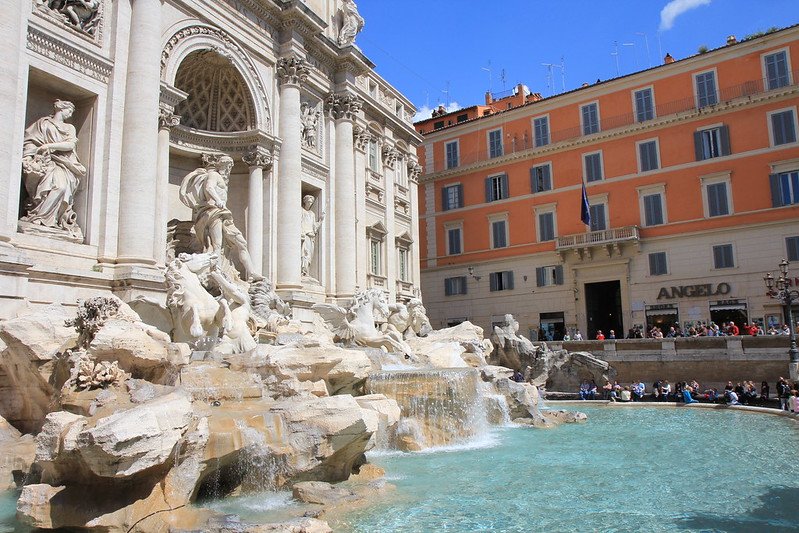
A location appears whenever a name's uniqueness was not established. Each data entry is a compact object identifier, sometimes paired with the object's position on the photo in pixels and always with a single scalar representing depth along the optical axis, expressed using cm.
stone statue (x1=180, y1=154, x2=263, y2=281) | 1577
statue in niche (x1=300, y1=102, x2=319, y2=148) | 2044
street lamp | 1738
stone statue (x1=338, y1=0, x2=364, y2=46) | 2239
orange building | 2531
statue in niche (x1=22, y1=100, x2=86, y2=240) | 1201
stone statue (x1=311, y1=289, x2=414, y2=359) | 1515
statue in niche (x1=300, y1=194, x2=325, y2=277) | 1991
